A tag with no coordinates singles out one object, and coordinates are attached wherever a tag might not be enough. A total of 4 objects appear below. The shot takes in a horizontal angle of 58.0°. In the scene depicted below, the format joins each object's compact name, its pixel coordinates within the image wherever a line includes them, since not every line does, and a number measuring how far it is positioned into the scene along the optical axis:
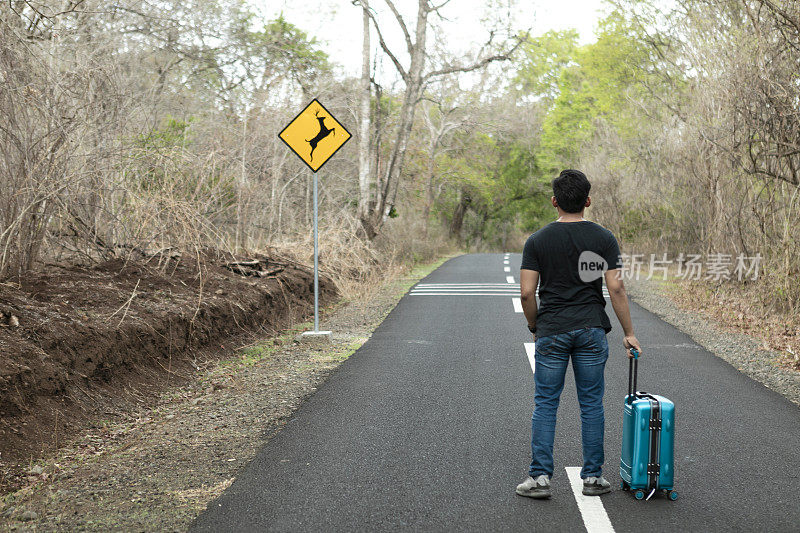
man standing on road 4.34
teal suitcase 4.29
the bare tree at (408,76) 21.98
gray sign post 10.15
